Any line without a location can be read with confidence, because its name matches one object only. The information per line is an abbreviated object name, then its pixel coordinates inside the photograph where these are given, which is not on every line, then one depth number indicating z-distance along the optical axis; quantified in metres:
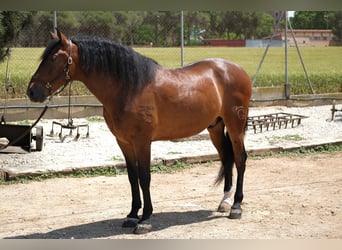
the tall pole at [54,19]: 9.84
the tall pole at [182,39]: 10.63
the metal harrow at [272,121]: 9.44
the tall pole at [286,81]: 12.02
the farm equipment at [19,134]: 7.30
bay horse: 4.04
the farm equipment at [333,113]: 10.41
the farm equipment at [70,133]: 8.13
